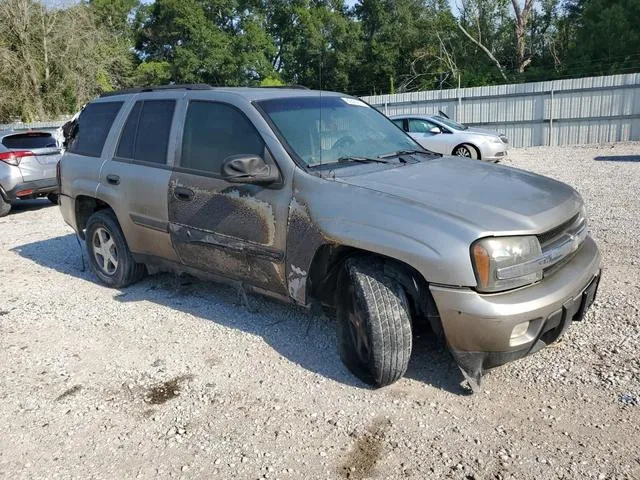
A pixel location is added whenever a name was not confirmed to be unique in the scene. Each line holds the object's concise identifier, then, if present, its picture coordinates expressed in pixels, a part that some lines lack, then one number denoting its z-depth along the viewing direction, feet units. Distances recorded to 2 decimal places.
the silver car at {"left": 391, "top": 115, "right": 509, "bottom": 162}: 46.37
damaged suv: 10.10
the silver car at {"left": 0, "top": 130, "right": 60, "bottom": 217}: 33.12
